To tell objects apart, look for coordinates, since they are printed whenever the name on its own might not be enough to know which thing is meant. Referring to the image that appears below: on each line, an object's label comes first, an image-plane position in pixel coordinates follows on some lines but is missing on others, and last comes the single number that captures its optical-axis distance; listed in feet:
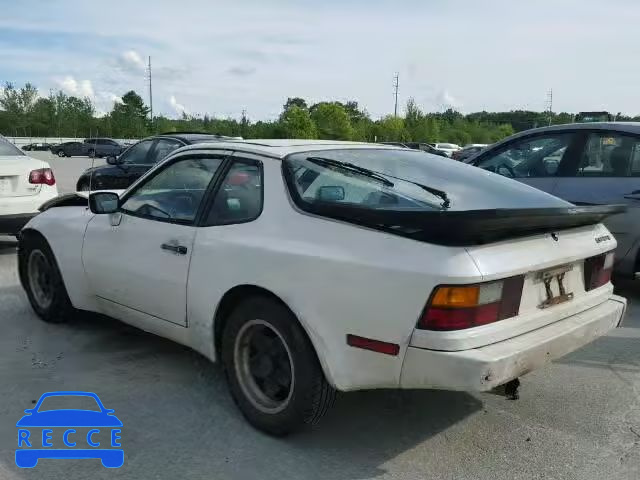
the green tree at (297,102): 289.99
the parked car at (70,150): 158.71
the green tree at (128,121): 233.96
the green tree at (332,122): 207.00
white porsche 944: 8.50
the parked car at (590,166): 17.70
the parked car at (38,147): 185.08
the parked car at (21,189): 22.76
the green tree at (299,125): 193.77
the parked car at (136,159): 31.81
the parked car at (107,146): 136.15
